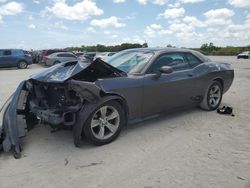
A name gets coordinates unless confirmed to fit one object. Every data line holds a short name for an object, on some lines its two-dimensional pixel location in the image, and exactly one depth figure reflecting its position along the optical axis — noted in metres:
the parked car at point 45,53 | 16.11
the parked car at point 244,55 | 27.88
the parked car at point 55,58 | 15.66
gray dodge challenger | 2.80
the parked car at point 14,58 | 14.87
